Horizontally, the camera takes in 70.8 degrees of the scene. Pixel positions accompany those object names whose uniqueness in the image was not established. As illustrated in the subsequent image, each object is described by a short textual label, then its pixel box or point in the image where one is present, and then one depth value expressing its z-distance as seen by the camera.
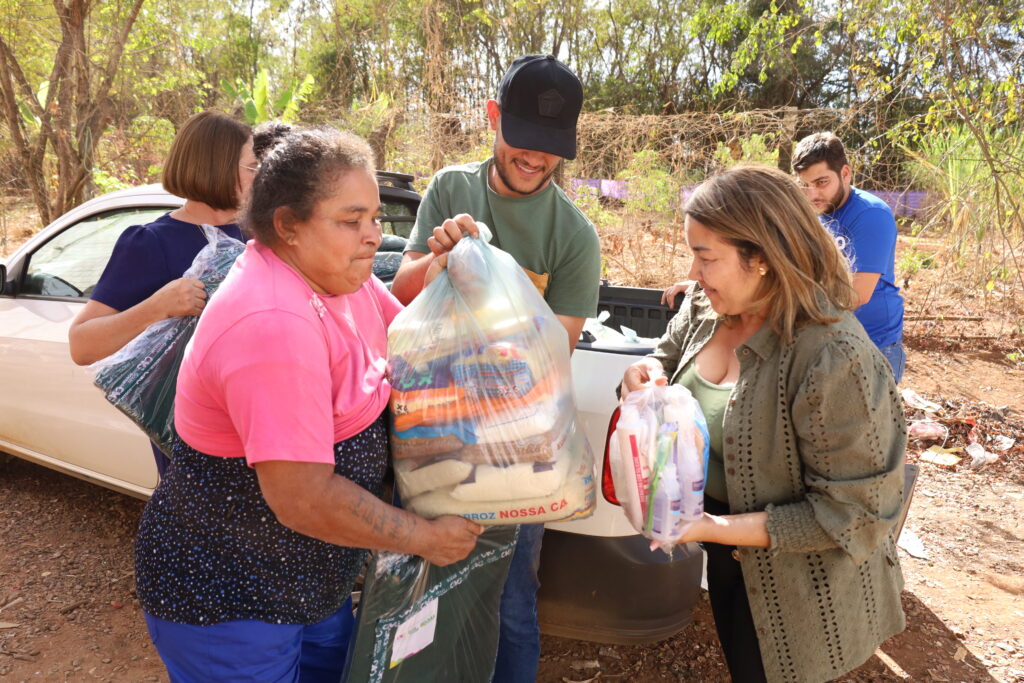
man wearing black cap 2.08
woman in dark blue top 2.00
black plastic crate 3.41
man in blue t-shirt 3.28
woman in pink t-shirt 1.26
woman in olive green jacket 1.51
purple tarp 7.68
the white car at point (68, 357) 2.42
